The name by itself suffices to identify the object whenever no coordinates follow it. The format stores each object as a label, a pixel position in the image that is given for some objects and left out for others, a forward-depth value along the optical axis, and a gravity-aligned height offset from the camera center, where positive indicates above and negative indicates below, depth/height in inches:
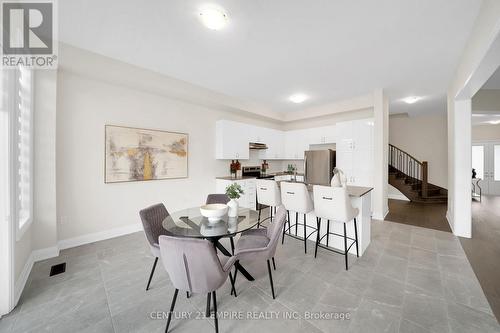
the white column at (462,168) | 133.1 -1.7
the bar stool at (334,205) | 95.0 -20.2
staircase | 241.8 -17.6
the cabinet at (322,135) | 208.4 +34.4
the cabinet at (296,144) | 232.1 +27.4
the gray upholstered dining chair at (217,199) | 117.8 -20.0
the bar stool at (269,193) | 128.9 -18.0
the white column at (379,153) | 165.2 +10.8
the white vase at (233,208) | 88.8 -19.2
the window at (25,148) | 92.6 +9.3
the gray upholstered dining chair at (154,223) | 76.9 -24.3
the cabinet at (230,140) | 187.8 +26.1
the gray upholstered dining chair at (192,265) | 52.0 -27.6
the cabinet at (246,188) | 186.1 -22.3
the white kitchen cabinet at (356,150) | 176.6 +14.5
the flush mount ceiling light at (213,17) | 79.8 +63.6
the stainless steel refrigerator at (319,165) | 192.7 +0.8
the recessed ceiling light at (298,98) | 182.5 +66.2
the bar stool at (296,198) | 112.7 -18.9
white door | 287.1 +0.6
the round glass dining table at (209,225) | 70.9 -24.1
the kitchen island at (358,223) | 109.1 -35.4
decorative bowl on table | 80.6 -19.5
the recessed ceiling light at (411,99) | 189.5 +66.8
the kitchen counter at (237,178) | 188.4 -11.6
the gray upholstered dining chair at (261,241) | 71.3 -32.7
